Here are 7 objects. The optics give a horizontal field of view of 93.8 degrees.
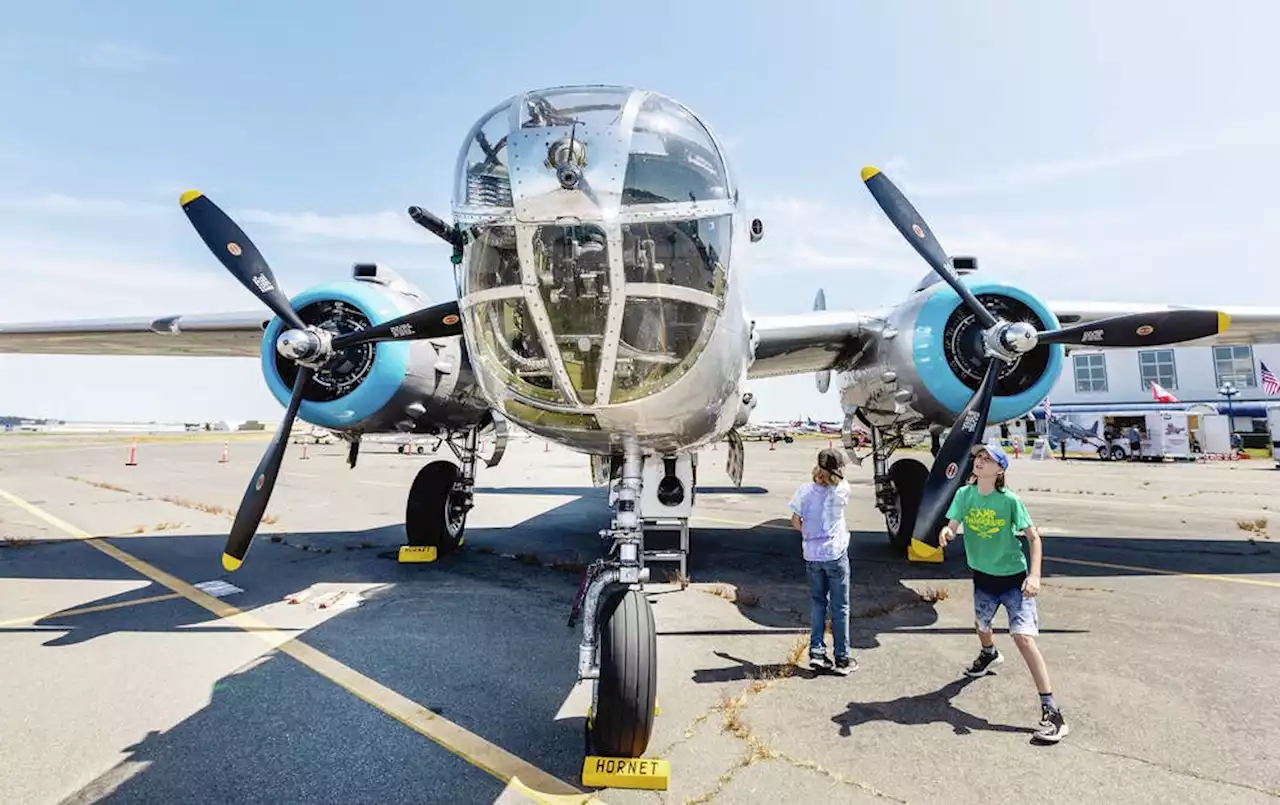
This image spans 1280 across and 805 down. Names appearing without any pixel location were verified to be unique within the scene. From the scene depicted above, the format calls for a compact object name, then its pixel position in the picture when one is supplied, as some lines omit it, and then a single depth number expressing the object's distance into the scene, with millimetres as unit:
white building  47969
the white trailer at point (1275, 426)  26734
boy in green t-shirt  3754
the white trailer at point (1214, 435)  33672
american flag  28234
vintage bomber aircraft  2828
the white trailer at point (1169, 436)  30828
